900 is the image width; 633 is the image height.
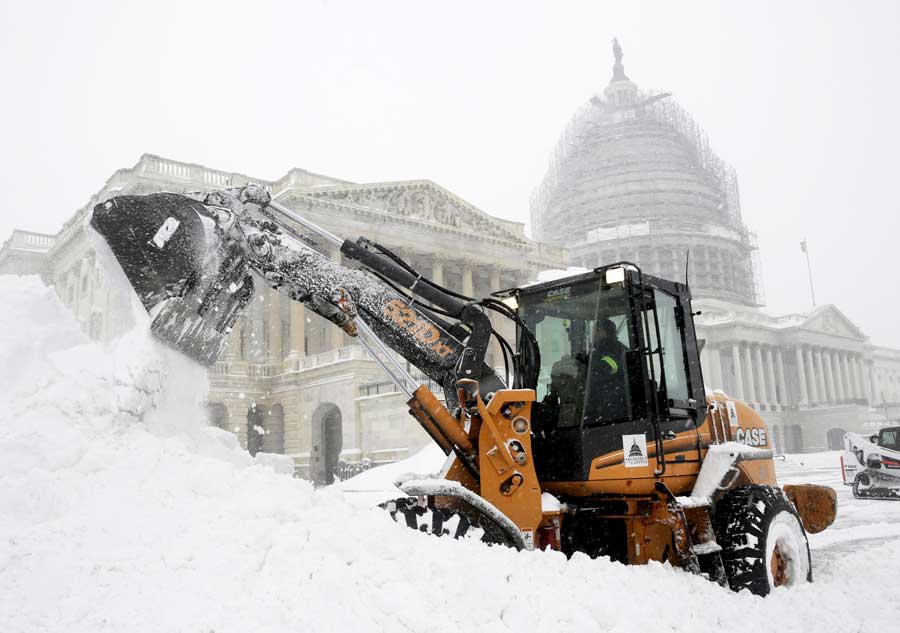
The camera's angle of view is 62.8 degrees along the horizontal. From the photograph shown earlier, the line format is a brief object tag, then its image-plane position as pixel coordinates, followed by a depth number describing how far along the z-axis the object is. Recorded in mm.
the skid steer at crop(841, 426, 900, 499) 17281
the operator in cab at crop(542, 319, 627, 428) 5383
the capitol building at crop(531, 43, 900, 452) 71312
